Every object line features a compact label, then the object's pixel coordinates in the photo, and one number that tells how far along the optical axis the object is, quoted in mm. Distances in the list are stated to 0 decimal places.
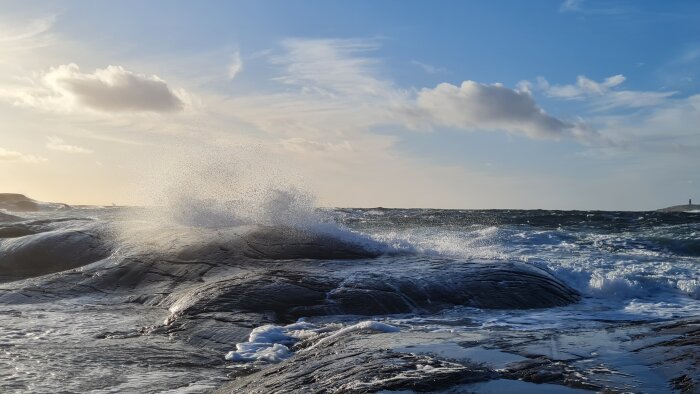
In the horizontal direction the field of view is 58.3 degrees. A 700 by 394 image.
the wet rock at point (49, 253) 12516
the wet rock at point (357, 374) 3924
